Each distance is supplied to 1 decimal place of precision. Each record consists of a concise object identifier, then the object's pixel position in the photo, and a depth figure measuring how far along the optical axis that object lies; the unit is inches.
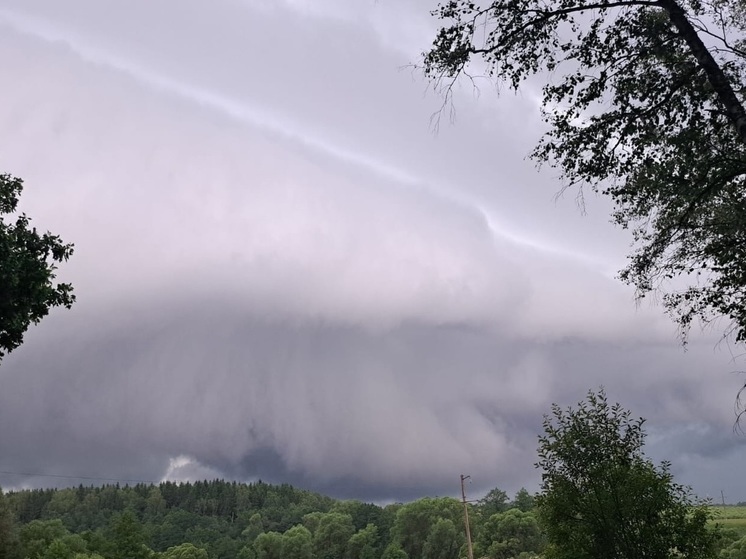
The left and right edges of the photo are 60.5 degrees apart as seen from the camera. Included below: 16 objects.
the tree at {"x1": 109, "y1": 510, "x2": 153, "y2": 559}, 3149.6
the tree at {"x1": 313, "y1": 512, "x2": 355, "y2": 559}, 6067.9
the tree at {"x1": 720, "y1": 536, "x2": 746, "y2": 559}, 2238.6
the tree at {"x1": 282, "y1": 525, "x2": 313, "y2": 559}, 5984.3
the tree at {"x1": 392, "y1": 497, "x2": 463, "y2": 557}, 5364.2
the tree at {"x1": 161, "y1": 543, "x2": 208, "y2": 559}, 5226.4
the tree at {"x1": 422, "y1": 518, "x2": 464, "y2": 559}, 4953.3
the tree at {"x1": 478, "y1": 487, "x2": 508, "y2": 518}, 6131.9
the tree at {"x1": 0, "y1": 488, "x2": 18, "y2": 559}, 2864.2
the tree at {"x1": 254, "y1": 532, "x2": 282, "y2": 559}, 6127.0
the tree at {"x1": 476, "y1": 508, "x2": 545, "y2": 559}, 4111.7
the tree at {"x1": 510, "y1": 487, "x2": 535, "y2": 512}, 5565.0
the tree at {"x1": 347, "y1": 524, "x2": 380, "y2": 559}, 5782.5
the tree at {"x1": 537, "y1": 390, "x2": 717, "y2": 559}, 592.1
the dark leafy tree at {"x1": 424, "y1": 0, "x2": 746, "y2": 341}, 439.5
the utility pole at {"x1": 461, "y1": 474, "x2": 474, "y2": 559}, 2557.3
